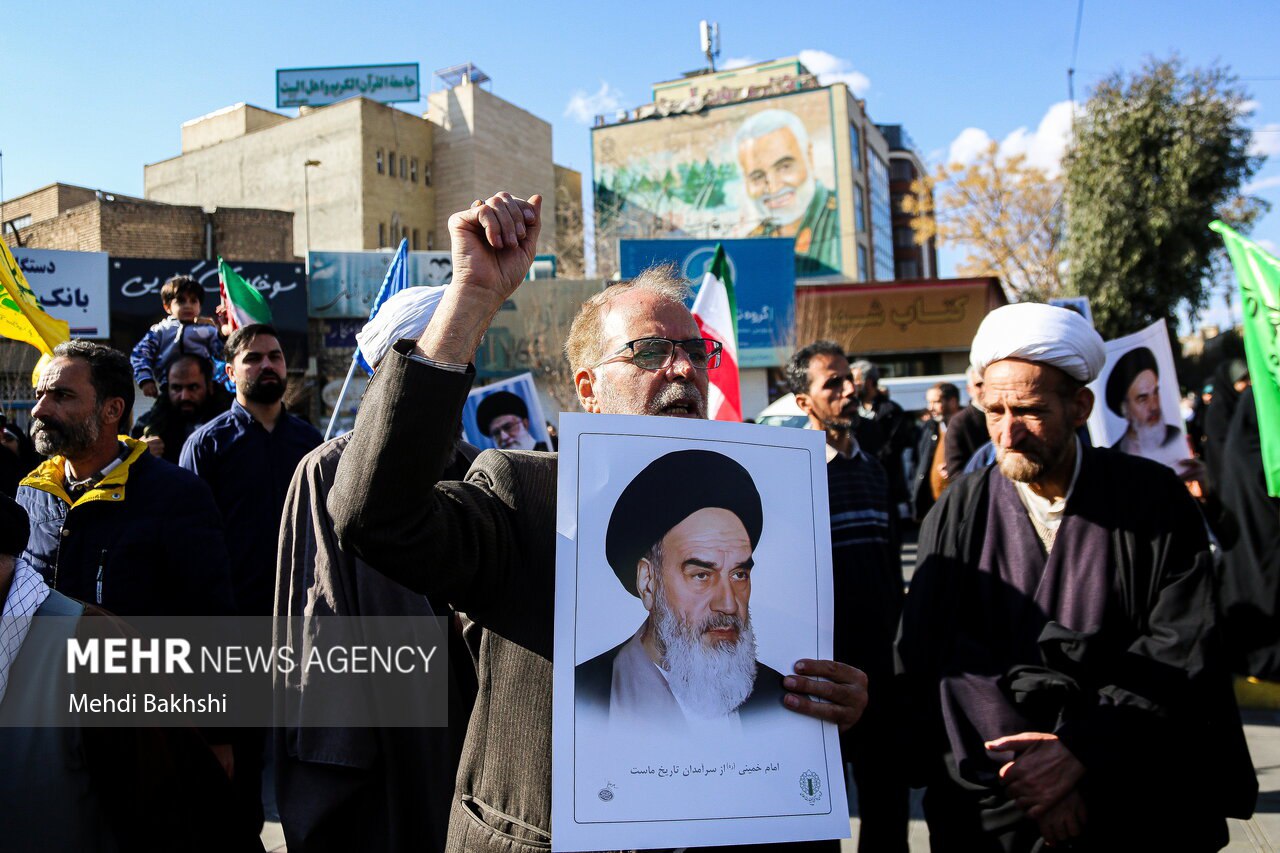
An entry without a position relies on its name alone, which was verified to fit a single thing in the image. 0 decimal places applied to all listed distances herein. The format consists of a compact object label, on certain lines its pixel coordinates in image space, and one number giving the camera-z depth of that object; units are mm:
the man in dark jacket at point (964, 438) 5703
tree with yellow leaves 36000
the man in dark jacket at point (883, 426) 5824
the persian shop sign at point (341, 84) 55844
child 5551
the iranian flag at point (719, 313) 5457
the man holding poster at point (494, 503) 1413
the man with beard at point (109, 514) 3254
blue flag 5484
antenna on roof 60156
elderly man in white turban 2059
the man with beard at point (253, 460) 4066
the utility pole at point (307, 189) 45284
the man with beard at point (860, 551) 3656
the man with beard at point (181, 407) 5172
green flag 4137
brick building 31141
